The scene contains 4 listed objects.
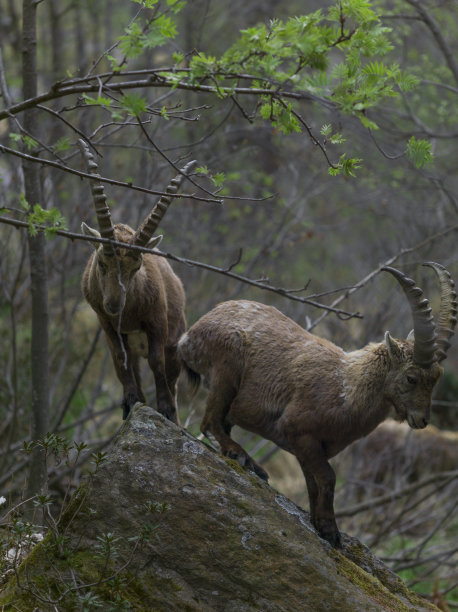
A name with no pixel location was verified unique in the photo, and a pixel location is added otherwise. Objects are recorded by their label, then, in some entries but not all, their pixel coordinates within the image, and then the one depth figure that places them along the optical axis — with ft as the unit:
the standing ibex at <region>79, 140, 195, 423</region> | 35.99
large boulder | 29.04
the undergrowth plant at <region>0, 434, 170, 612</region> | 27.89
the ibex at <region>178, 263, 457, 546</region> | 35.88
